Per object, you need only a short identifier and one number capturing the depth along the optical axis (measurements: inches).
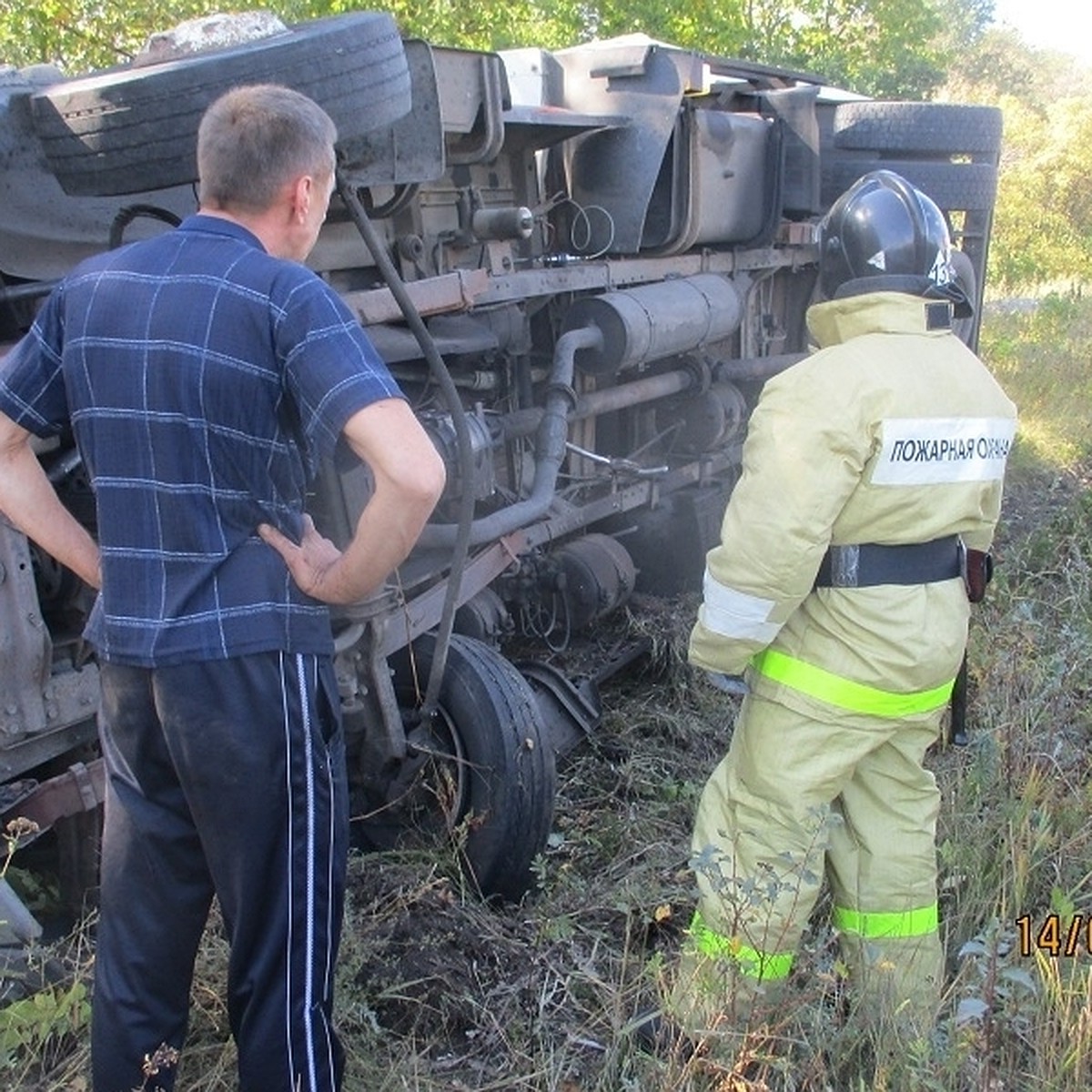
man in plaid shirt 83.7
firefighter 104.8
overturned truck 117.5
